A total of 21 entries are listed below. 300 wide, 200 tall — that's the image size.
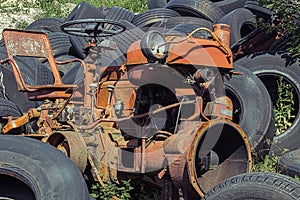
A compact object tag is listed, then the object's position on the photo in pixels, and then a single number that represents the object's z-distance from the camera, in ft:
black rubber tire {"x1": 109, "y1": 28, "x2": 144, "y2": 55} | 18.58
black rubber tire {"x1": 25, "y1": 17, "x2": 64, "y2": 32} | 28.43
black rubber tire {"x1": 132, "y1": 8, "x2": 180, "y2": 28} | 25.25
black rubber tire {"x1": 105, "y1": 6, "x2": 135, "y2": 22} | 26.68
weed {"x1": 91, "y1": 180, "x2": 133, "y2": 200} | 12.71
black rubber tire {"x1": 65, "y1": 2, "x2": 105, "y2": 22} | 25.57
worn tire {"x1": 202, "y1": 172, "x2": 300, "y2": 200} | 8.72
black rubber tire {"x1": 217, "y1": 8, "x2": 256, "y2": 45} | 23.20
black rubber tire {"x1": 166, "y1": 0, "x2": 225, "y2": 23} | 25.99
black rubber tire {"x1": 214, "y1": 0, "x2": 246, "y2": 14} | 28.25
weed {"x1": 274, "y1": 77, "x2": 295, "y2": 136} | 17.78
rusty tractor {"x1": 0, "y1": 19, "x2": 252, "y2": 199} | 11.63
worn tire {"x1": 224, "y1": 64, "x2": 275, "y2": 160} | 15.40
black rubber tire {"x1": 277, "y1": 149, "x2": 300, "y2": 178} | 13.44
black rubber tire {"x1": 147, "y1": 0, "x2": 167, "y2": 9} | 31.02
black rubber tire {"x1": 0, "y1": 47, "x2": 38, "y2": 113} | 18.54
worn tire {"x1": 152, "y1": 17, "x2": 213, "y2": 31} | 23.45
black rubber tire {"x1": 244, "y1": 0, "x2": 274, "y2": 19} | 23.20
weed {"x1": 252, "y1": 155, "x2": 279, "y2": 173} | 14.24
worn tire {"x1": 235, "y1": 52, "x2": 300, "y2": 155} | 17.10
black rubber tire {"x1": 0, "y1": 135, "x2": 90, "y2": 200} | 10.14
